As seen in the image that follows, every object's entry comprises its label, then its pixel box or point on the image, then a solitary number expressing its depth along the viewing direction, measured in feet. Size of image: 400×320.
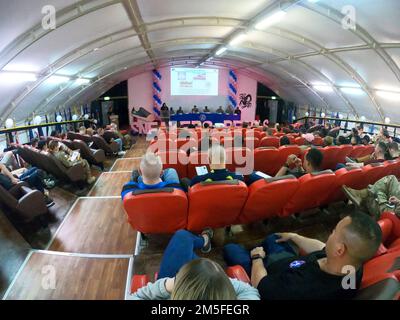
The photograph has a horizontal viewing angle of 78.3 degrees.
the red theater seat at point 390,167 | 10.27
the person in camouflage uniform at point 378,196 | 7.95
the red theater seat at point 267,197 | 7.65
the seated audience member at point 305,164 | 9.38
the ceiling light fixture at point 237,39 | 23.99
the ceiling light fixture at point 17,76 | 16.57
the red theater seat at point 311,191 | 8.41
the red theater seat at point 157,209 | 6.86
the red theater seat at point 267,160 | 13.92
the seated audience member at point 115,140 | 24.97
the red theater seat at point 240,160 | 12.98
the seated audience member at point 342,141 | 19.36
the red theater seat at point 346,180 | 9.11
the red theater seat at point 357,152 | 15.78
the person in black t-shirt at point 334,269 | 4.00
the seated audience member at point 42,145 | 15.08
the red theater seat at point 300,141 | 19.21
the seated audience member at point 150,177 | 7.67
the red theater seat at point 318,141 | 19.86
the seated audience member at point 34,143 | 16.41
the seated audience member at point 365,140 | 19.89
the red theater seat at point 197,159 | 12.72
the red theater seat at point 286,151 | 14.44
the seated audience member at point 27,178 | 10.38
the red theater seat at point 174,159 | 13.10
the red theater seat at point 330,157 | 14.47
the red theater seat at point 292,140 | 19.47
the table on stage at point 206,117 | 50.07
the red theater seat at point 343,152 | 15.00
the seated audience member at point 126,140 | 30.44
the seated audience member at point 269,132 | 22.06
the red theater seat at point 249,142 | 17.17
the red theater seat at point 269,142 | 18.01
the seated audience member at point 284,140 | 17.37
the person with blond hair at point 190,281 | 2.85
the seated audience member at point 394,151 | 12.71
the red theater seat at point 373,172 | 9.68
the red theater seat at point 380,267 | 4.03
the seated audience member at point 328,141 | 17.85
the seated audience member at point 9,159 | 14.29
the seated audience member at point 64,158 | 13.89
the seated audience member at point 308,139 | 19.26
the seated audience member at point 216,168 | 8.17
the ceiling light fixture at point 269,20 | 16.02
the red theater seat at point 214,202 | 7.12
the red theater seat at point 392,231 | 6.01
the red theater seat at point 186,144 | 16.89
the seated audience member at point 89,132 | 25.24
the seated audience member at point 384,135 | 19.86
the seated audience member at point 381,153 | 11.15
